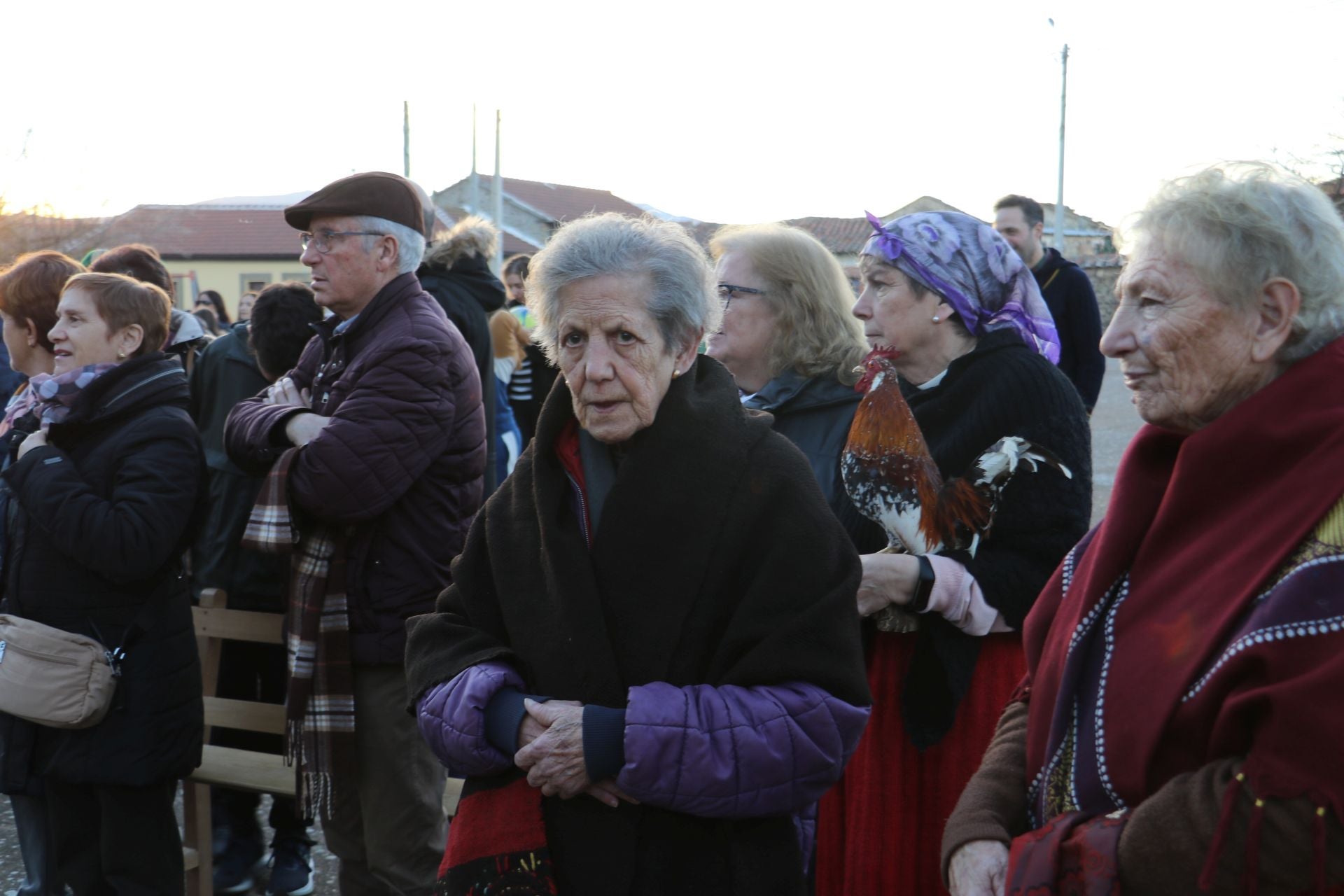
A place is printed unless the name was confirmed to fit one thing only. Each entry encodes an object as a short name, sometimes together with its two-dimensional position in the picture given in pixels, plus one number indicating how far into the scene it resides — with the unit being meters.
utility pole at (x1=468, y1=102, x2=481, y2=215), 25.23
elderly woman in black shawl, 2.02
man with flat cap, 3.32
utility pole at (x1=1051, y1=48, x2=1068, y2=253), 28.59
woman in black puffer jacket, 3.34
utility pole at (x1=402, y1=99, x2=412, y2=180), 26.75
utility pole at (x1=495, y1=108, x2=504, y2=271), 25.08
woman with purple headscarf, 2.59
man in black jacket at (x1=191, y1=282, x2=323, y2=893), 4.36
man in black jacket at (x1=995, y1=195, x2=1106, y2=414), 6.70
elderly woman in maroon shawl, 1.57
